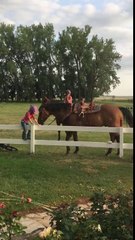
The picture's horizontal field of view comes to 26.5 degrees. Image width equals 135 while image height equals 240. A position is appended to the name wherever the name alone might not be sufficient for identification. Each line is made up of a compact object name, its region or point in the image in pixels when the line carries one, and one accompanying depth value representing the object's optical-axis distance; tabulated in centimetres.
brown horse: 899
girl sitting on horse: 953
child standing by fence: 822
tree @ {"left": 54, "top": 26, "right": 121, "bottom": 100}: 5235
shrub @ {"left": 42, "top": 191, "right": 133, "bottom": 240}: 275
